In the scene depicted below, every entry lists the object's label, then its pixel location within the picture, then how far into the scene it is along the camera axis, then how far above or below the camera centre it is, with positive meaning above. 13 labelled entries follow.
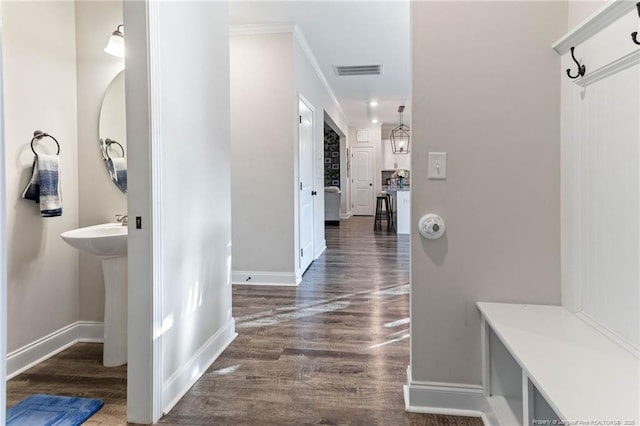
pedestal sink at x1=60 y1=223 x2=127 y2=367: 2.25 -0.62
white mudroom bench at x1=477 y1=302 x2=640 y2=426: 1.00 -0.53
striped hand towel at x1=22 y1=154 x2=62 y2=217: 2.22 +0.08
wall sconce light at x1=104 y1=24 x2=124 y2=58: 2.43 +0.97
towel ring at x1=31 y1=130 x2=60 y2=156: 2.27 +0.39
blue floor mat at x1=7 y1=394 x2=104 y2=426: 1.70 -0.96
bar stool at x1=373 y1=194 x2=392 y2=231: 8.52 -0.34
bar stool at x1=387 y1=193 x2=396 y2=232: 8.47 -0.38
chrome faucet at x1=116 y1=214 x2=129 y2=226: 2.47 -0.12
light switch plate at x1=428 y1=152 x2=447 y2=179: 1.75 +0.14
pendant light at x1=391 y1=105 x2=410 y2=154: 10.45 +1.56
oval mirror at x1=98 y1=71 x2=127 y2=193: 2.56 +0.47
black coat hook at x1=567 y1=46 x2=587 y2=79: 1.47 +0.48
